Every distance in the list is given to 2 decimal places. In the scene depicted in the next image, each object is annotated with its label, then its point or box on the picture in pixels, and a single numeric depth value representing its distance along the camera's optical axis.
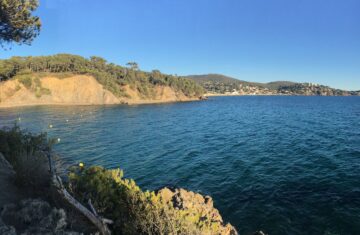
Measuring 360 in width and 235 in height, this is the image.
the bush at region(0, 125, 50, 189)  9.08
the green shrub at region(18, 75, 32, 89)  108.88
